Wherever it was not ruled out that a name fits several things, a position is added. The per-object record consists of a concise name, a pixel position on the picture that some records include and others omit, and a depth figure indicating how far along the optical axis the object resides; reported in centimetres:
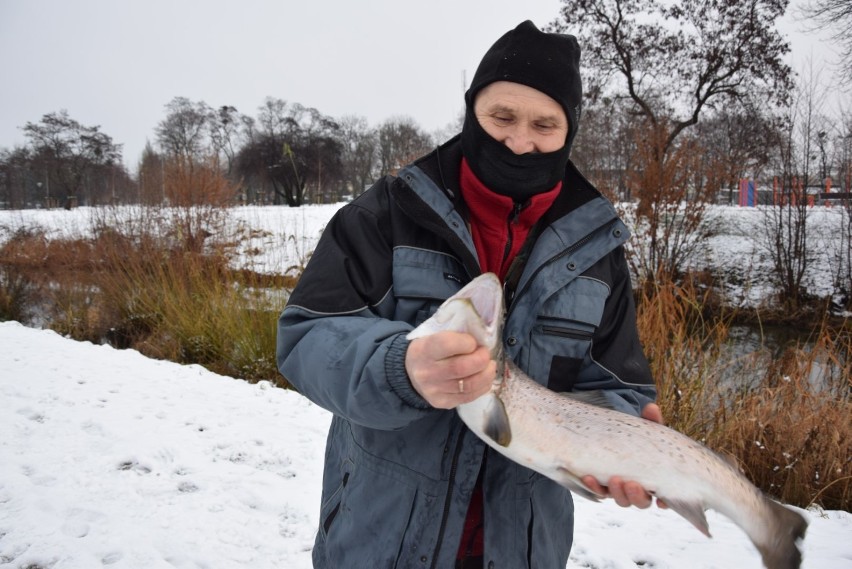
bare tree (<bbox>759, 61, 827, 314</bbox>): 1196
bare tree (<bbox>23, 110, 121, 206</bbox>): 4722
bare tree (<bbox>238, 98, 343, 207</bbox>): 4675
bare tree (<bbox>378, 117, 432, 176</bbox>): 5366
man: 121
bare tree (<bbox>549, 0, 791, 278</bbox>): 1942
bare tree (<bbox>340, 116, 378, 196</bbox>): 5838
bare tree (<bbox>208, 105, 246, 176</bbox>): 5819
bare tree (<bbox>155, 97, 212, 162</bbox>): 5703
